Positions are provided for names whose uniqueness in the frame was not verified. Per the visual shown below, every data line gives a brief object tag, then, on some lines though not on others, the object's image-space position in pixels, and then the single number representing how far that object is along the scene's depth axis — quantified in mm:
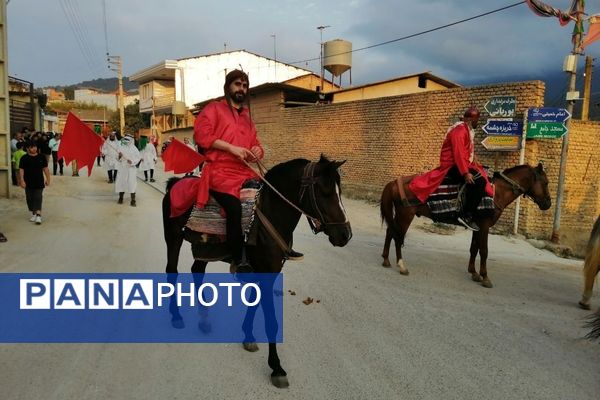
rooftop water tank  23281
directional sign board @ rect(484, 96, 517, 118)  9664
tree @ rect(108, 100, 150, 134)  48000
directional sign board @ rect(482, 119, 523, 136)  9633
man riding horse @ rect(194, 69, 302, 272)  3424
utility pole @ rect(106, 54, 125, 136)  36688
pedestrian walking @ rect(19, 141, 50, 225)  8625
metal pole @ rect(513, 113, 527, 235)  9547
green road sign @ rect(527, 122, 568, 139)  9039
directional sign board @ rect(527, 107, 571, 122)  8980
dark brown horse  3078
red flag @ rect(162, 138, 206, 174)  4453
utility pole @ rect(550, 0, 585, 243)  9273
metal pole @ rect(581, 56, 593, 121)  17891
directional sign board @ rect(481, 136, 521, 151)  9695
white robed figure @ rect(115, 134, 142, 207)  11695
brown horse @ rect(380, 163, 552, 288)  6141
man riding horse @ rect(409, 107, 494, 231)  5969
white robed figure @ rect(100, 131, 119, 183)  12412
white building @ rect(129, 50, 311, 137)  38969
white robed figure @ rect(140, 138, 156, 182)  16266
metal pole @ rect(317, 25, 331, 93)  24141
